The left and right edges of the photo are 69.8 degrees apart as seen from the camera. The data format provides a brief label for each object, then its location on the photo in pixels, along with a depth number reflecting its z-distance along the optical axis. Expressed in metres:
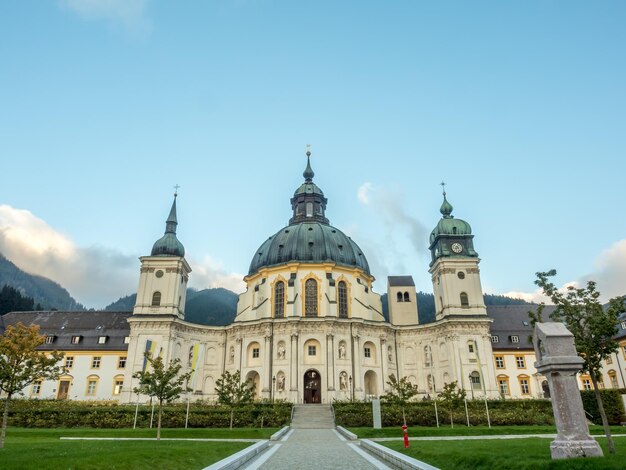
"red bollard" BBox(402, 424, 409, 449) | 19.40
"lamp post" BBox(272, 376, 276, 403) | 54.91
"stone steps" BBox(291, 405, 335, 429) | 39.40
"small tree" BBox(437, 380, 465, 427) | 34.75
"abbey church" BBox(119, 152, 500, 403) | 56.25
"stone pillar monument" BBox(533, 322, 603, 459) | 11.70
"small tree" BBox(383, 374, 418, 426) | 34.59
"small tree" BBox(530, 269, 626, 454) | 15.82
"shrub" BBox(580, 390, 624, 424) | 41.16
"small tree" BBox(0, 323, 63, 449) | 20.09
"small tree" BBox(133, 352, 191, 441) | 30.62
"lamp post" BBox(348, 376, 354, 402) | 53.85
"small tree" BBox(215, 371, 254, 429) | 35.03
